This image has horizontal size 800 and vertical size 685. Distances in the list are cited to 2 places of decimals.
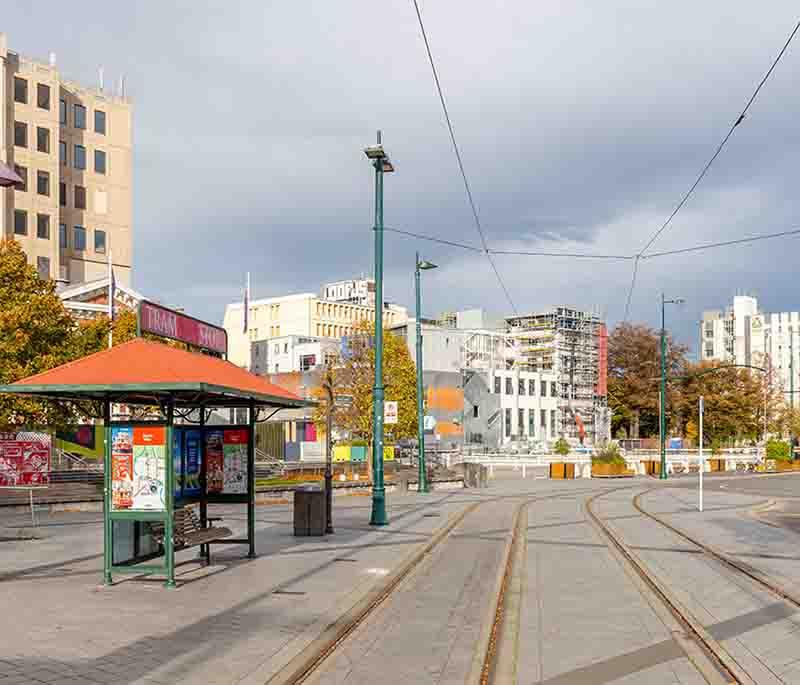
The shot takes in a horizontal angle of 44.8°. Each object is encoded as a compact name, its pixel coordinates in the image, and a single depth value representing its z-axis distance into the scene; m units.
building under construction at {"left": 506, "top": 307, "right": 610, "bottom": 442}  106.00
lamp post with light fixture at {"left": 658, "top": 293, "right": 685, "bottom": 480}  56.74
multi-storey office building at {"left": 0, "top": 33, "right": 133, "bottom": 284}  68.56
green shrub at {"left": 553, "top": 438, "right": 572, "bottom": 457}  68.50
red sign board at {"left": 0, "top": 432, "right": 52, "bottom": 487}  19.91
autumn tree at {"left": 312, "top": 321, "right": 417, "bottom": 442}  52.56
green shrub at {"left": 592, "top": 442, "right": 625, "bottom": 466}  60.16
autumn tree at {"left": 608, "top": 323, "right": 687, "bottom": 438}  101.25
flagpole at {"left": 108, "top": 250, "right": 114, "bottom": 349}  41.12
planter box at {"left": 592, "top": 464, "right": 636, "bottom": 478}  59.28
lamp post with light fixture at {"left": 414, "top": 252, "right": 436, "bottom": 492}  37.75
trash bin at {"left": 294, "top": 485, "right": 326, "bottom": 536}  19.89
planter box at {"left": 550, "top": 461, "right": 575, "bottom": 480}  55.41
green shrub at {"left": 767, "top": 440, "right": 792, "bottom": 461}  75.94
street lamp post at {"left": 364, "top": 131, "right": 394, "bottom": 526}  22.39
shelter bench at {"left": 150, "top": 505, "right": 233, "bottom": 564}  13.62
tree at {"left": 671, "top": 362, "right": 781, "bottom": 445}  97.56
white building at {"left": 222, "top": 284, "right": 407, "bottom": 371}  137.25
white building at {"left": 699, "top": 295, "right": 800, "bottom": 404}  188.25
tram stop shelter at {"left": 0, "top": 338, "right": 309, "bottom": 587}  12.20
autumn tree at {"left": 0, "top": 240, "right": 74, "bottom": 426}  37.38
